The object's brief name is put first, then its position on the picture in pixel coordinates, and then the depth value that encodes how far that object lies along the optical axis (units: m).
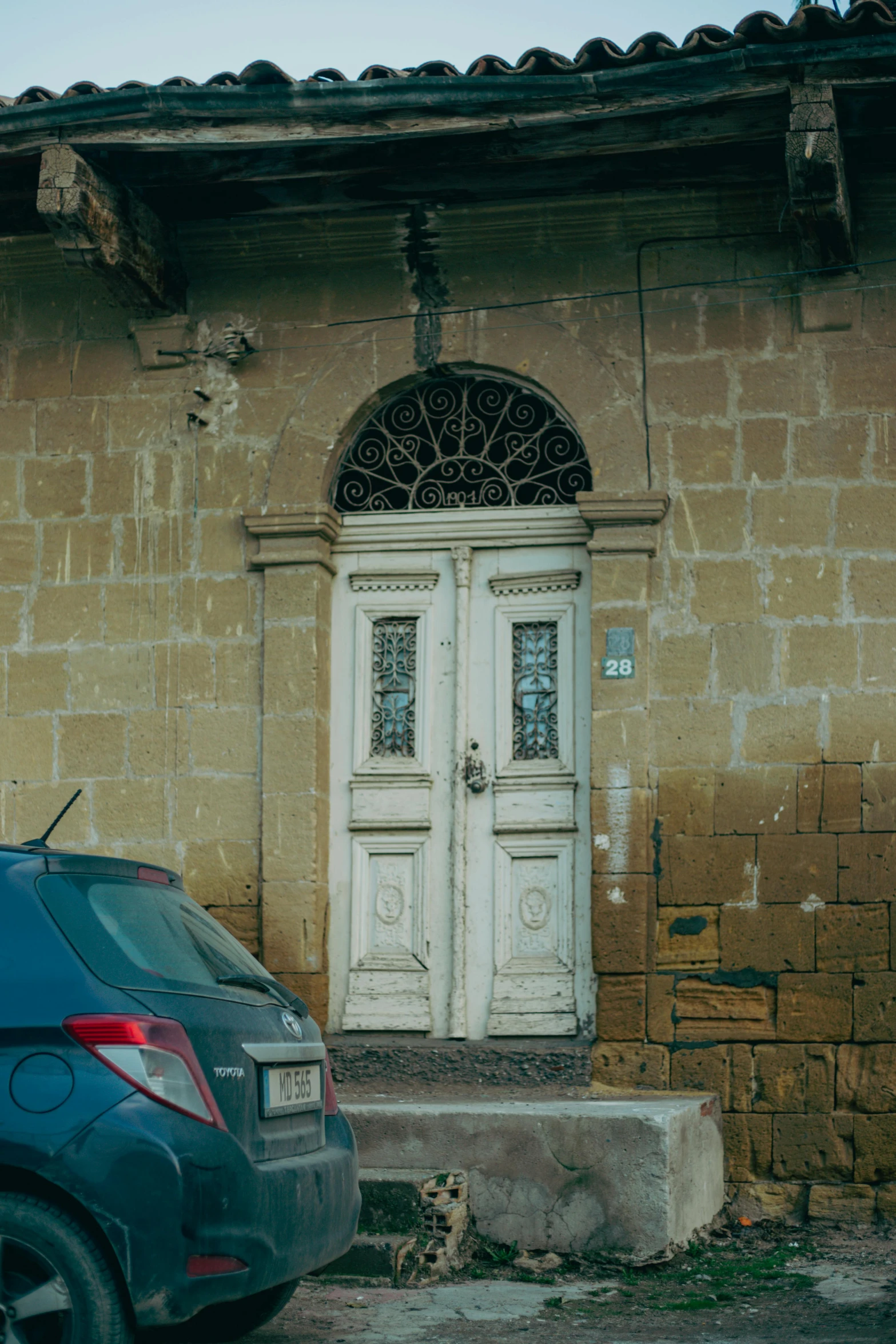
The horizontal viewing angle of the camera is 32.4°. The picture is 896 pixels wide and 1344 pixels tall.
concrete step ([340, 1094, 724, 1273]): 5.93
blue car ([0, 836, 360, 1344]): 3.79
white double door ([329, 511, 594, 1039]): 7.43
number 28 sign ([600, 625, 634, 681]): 7.30
